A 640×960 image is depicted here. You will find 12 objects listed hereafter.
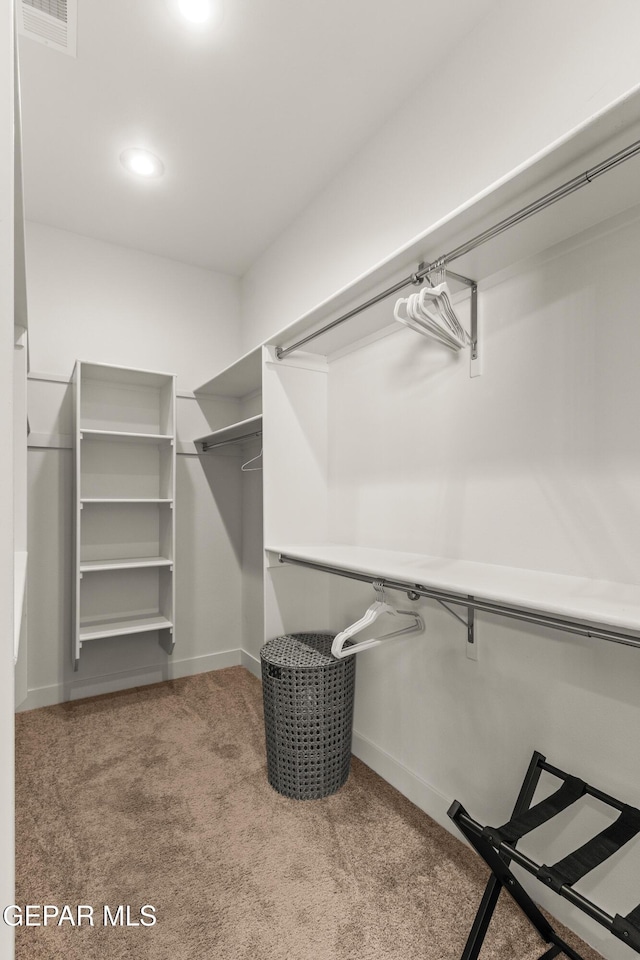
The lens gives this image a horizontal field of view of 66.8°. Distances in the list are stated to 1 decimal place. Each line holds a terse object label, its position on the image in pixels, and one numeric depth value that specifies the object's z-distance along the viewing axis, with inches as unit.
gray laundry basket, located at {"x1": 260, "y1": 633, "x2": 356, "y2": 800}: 74.9
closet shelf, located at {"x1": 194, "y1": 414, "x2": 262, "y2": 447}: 98.0
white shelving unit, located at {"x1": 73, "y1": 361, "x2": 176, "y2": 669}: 113.7
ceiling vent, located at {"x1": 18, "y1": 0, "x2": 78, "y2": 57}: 63.6
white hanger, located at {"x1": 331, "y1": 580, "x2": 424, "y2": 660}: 67.2
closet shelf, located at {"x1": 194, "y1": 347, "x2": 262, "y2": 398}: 97.3
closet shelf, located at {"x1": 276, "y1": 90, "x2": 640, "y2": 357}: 38.3
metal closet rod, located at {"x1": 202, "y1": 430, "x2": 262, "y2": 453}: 112.3
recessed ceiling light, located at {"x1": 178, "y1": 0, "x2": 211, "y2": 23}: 62.9
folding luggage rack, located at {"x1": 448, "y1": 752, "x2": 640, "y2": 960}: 40.6
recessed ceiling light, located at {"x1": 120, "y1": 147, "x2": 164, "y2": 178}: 90.7
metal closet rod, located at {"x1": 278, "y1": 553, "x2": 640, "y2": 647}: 40.6
